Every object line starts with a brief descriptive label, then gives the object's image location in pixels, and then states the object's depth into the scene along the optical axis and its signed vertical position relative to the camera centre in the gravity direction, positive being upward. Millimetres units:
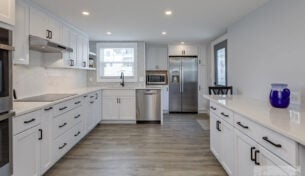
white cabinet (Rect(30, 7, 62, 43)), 2444 +931
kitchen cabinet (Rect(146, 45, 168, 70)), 5817 +972
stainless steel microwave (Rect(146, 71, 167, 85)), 5792 +312
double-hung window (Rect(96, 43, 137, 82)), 5075 +711
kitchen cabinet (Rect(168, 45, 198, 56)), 5712 +1180
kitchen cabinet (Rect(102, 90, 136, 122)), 4559 -448
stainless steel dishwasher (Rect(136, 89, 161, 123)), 4577 -478
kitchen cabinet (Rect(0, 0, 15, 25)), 1502 +670
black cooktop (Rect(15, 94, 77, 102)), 2356 -163
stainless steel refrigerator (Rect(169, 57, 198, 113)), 5758 +82
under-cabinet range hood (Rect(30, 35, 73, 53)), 2370 +613
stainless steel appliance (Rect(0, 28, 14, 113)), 1437 +140
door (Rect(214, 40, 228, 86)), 4186 +608
